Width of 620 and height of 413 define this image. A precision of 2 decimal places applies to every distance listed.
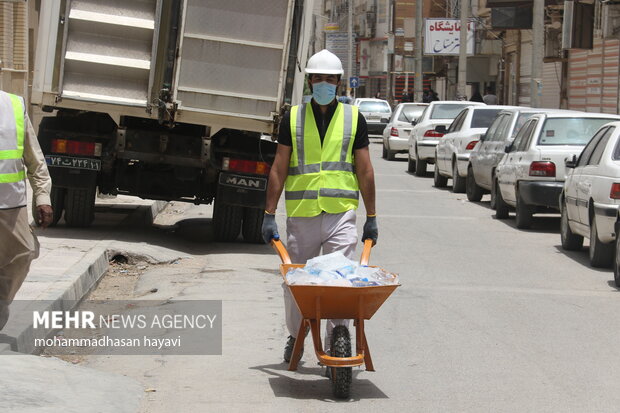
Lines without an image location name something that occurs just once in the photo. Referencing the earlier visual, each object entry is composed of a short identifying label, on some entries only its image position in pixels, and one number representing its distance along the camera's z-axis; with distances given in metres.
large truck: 13.93
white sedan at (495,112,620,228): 16.78
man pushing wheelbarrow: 7.77
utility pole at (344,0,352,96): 82.28
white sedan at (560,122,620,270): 12.78
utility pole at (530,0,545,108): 31.81
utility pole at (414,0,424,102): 52.94
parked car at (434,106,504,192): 23.45
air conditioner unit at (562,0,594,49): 35.00
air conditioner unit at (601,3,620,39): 29.69
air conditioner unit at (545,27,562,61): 42.31
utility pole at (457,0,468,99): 45.09
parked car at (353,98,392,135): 49.03
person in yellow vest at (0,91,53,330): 7.79
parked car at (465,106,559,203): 20.14
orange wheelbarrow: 7.05
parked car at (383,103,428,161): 34.16
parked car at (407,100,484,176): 28.36
